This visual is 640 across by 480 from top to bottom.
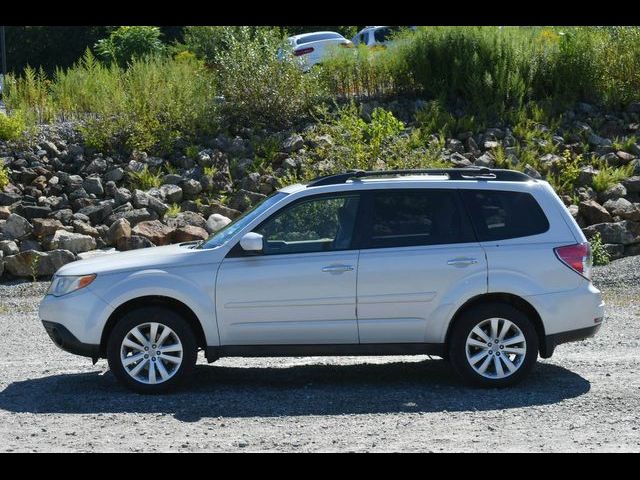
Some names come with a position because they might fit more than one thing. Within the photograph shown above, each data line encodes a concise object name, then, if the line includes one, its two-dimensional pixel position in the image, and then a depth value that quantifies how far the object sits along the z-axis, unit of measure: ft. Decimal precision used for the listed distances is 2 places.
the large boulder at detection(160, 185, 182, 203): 59.62
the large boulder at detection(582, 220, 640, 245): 57.93
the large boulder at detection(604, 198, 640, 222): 59.93
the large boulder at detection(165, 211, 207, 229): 56.90
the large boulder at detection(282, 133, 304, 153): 63.62
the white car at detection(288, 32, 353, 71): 109.50
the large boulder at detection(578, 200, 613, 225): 59.31
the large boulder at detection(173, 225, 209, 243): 55.26
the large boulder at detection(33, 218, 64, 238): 55.72
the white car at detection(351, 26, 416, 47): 123.13
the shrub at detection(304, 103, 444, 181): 57.52
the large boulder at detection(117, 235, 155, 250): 54.44
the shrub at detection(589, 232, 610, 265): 55.98
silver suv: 30.17
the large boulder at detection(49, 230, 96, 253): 54.60
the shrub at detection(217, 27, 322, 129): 66.69
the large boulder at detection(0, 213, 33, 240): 55.47
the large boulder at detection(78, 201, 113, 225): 57.77
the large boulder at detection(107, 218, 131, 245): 54.95
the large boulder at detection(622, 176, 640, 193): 62.95
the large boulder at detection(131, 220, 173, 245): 55.01
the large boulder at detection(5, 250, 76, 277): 53.26
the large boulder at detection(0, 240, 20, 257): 53.98
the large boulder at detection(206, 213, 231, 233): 56.08
